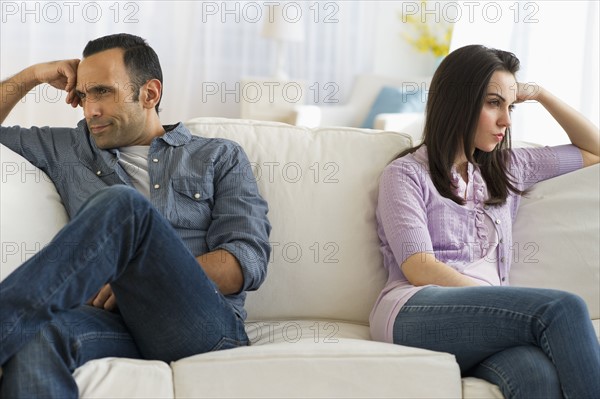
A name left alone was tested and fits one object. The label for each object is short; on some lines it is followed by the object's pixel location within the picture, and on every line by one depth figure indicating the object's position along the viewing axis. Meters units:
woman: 4.54
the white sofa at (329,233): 4.75
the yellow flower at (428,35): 8.86
